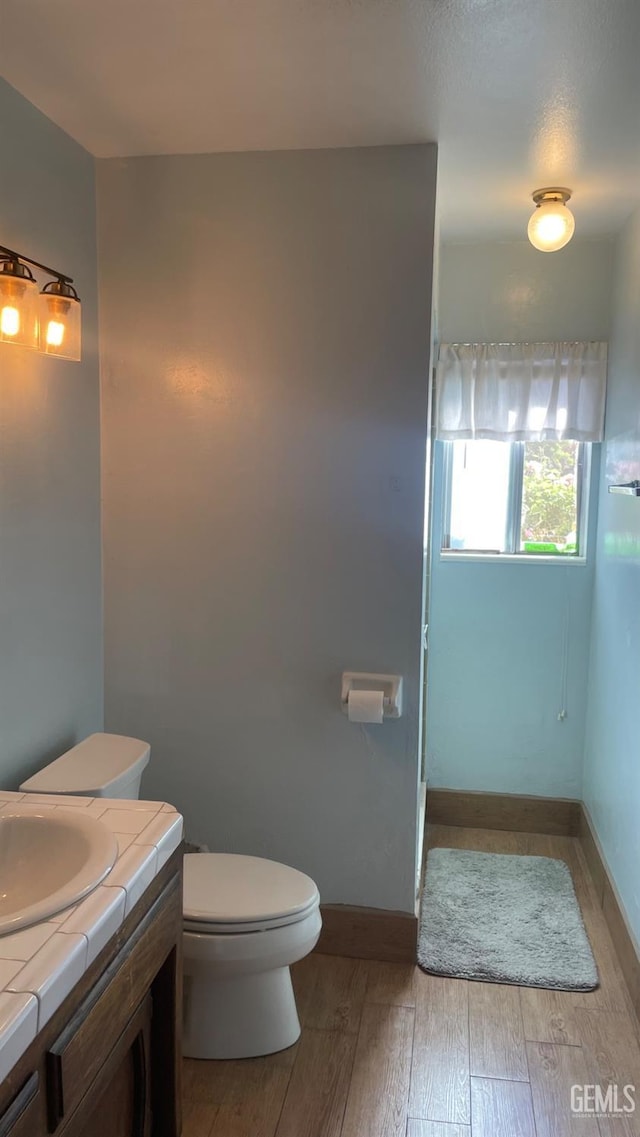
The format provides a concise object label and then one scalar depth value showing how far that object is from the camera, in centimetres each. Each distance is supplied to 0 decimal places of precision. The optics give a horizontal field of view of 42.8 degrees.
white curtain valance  315
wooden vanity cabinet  116
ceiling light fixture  256
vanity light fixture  176
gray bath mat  250
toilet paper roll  237
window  333
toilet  198
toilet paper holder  242
